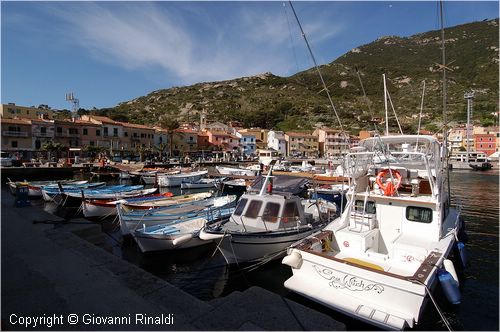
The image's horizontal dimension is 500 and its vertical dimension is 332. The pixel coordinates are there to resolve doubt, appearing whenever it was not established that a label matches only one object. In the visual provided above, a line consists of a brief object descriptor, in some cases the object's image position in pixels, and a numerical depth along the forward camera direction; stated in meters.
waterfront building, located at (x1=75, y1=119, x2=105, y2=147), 59.88
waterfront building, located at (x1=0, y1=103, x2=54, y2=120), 66.78
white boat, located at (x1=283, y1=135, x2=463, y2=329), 6.28
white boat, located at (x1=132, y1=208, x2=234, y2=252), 11.48
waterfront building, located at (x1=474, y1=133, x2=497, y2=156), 84.56
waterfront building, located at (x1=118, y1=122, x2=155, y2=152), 66.43
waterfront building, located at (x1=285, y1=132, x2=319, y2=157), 94.56
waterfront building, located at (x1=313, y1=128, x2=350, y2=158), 96.62
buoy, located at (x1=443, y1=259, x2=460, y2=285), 7.36
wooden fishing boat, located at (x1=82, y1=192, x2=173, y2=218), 17.84
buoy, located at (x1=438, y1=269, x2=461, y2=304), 7.18
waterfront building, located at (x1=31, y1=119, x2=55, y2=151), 53.34
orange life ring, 9.68
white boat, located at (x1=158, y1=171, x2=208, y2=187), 34.25
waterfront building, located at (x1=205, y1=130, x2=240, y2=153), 82.94
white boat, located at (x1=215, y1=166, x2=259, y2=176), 41.91
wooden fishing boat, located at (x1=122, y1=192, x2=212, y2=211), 16.66
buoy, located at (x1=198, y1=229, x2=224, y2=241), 9.64
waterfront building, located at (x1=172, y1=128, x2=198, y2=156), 76.06
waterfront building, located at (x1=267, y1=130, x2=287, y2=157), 91.69
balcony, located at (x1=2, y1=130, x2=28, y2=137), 49.61
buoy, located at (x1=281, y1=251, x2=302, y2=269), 7.53
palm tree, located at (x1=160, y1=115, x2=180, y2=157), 68.19
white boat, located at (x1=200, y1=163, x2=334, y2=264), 9.78
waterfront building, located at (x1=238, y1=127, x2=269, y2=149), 93.27
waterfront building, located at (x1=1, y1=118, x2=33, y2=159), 49.91
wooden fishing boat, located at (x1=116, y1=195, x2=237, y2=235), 13.40
